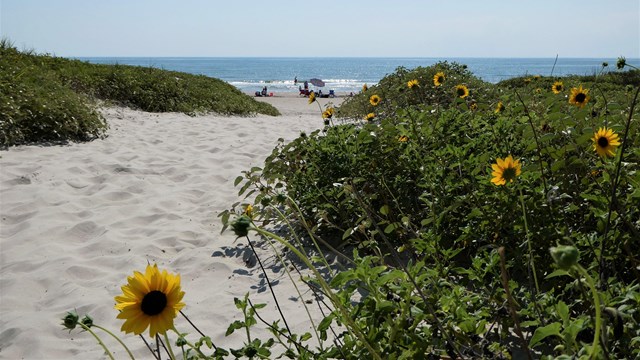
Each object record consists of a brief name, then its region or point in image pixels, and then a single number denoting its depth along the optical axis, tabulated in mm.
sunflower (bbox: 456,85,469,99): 4457
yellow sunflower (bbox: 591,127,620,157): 2188
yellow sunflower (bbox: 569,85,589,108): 3277
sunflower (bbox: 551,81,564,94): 4805
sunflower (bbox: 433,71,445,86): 4629
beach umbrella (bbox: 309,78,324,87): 24712
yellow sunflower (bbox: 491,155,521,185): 1808
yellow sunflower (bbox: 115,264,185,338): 1384
